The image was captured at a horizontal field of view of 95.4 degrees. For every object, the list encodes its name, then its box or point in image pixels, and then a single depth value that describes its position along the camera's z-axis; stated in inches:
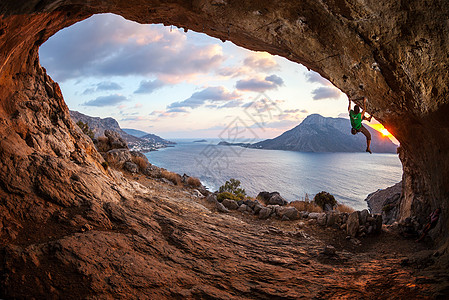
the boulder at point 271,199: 680.2
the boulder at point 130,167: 650.8
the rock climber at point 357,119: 299.9
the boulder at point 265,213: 483.5
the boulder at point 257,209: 511.7
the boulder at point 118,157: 638.7
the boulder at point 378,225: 361.2
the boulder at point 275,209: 489.8
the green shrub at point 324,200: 680.4
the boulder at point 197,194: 590.9
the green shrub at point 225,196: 585.9
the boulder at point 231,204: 535.2
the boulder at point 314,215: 457.1
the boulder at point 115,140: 729.5
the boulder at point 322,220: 425.1
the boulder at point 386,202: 484.9
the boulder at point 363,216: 376.2
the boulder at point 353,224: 370.4
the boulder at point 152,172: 690.2
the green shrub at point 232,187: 896.5
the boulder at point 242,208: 520.0
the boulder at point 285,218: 465.4
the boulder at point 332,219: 418.3
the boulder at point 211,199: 545.3
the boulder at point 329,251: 281.4
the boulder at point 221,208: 501.0
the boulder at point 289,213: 470.3
